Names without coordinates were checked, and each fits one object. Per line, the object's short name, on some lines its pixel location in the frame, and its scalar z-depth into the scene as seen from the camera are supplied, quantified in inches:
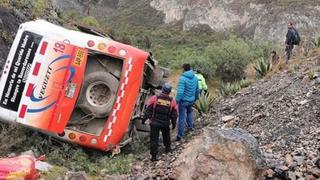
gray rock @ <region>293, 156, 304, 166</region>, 290.6
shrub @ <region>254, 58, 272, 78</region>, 583.8
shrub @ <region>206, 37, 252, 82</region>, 988.9
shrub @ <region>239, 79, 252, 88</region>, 553.8
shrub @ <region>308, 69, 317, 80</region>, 441.1
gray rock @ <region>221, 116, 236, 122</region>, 415.4
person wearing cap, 352.5
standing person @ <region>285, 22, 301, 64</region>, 609.3
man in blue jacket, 395.9
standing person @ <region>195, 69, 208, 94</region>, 491.7
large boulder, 268.2
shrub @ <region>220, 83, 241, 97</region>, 531.8
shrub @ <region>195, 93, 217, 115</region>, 470.3
